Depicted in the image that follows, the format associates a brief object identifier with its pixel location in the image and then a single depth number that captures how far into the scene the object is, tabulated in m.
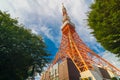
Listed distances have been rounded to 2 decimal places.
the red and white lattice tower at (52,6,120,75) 18.28
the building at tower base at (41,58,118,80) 15.14
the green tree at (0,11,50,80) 6.54
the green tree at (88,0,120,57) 4.96
